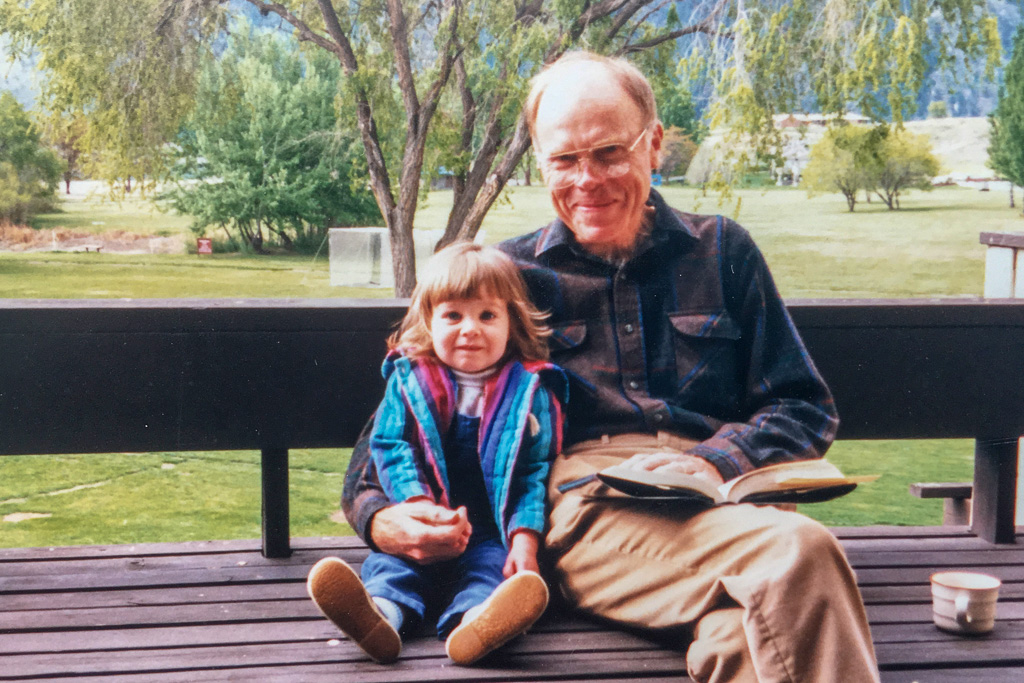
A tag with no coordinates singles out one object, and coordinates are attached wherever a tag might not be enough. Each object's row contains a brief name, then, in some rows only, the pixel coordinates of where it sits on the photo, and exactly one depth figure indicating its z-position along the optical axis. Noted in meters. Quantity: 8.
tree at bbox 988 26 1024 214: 11.09
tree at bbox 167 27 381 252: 13.82
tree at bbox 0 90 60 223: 10.26
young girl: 1.53
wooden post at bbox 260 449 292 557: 1.93
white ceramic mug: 1.53
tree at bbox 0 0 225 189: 10.31
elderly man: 1.47
